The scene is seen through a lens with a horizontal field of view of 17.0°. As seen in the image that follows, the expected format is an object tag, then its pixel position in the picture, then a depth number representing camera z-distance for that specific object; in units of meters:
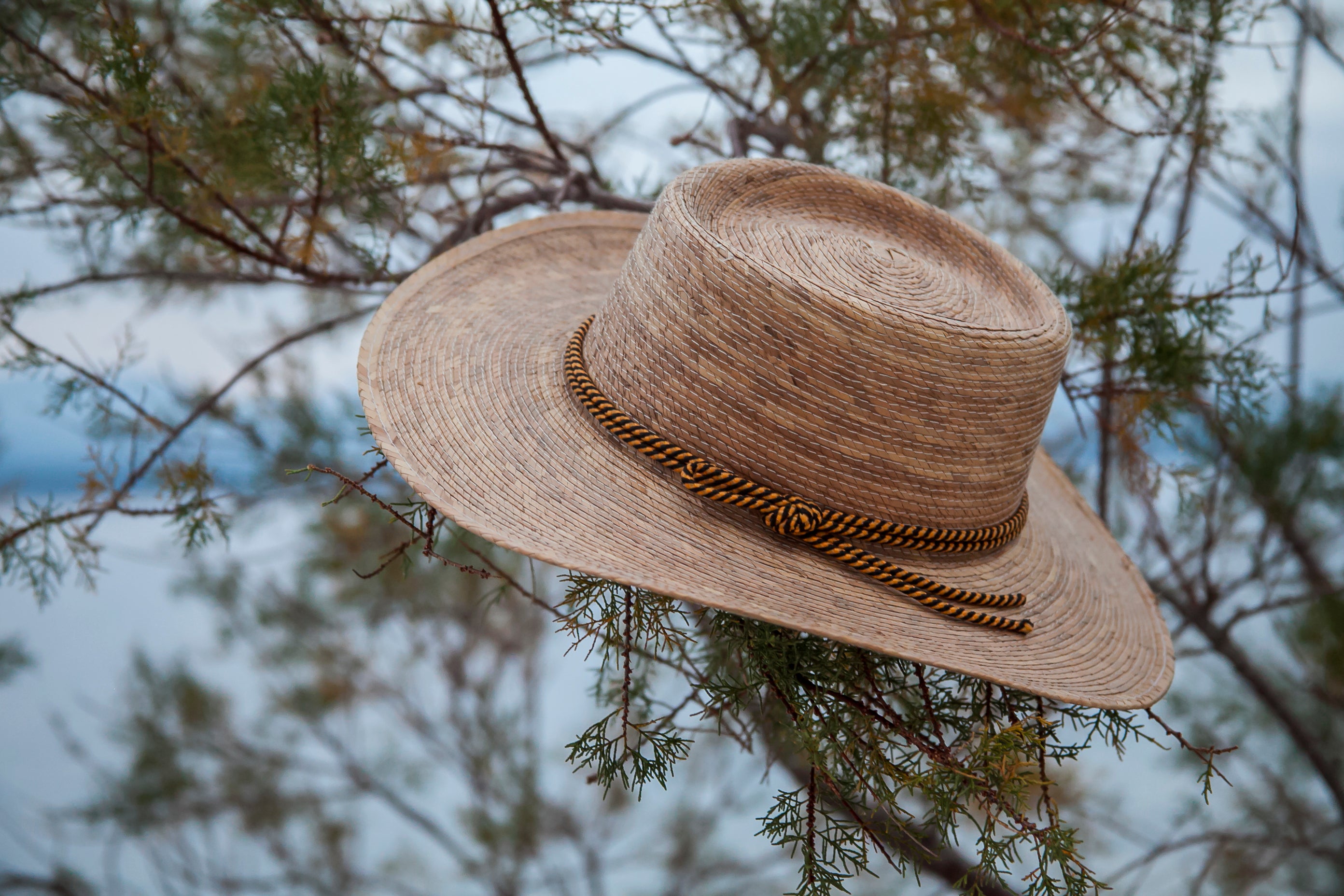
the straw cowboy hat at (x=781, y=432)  1.69
